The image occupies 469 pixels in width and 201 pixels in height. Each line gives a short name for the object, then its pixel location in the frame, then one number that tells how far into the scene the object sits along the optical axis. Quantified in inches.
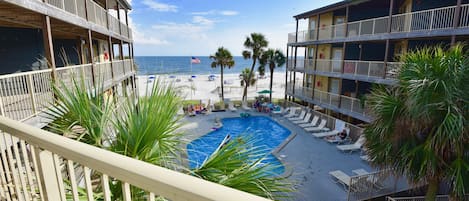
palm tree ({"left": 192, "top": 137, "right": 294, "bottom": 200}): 92.7
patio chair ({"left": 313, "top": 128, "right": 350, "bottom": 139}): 672.9
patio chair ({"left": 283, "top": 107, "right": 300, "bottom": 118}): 901.9
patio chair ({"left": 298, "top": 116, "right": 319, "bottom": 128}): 772.0
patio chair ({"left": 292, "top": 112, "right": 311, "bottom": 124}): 817.4
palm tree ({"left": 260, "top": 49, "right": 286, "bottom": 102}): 1099.3
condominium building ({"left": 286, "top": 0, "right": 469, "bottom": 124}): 492.1
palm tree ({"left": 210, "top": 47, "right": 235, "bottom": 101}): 1211.9
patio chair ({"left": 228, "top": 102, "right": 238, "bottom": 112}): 1029.3
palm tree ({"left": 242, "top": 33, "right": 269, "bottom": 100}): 1095.6
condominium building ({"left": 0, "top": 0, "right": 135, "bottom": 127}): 240.5
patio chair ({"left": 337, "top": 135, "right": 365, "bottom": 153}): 572.7
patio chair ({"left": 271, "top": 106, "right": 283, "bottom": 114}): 987.6
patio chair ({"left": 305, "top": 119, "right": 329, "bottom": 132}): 725.5
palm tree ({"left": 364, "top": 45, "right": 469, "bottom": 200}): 207.9
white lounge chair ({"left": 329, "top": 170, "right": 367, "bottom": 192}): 356.5
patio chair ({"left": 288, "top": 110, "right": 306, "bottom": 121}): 853.1
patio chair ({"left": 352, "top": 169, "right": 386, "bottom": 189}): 357.7
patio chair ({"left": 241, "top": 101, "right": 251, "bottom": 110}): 1050.7
